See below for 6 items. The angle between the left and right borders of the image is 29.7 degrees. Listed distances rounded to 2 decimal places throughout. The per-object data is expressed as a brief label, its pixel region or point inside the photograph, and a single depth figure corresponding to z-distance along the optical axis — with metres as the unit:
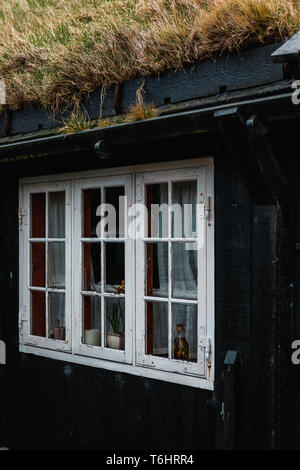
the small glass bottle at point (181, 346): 4.47
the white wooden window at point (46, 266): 5.38
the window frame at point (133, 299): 4.27
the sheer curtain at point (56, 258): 5.54
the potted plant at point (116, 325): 4.96
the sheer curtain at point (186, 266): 4.48
